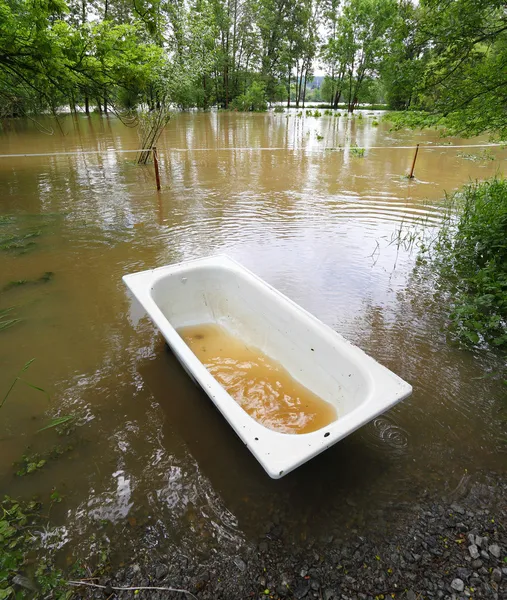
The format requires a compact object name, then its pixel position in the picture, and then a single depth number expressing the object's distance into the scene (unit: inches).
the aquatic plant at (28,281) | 136.1
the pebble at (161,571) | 54.9
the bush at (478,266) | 113.1
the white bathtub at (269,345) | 55.3
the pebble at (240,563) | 55.9
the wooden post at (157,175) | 247.0
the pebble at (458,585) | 52.2
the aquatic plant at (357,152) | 388.3
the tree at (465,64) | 126.7
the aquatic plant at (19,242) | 165.6
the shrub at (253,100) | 1052.5
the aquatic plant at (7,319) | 114.1
